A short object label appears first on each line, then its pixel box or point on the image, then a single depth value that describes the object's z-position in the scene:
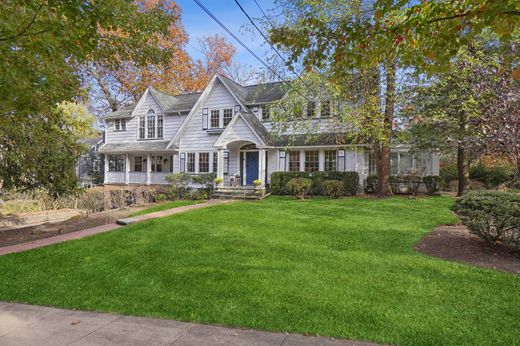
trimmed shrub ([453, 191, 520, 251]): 6.72
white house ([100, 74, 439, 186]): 19.73
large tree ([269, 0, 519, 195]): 3.71
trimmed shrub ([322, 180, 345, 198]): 17.62
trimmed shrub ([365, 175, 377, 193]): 19.93
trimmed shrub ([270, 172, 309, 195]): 19.61
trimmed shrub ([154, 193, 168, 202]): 18.50
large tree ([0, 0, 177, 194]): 3.87
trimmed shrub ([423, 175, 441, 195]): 18.92
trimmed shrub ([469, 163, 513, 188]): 21.86
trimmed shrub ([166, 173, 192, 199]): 19.70
